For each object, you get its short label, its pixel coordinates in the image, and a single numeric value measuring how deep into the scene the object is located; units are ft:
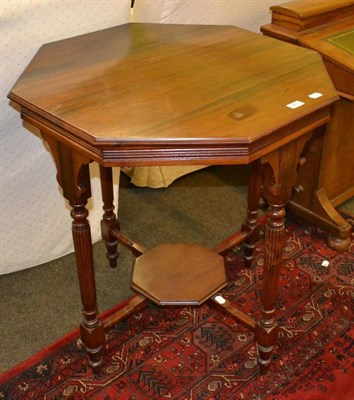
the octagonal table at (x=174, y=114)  4.17
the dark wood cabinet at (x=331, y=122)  6.54
